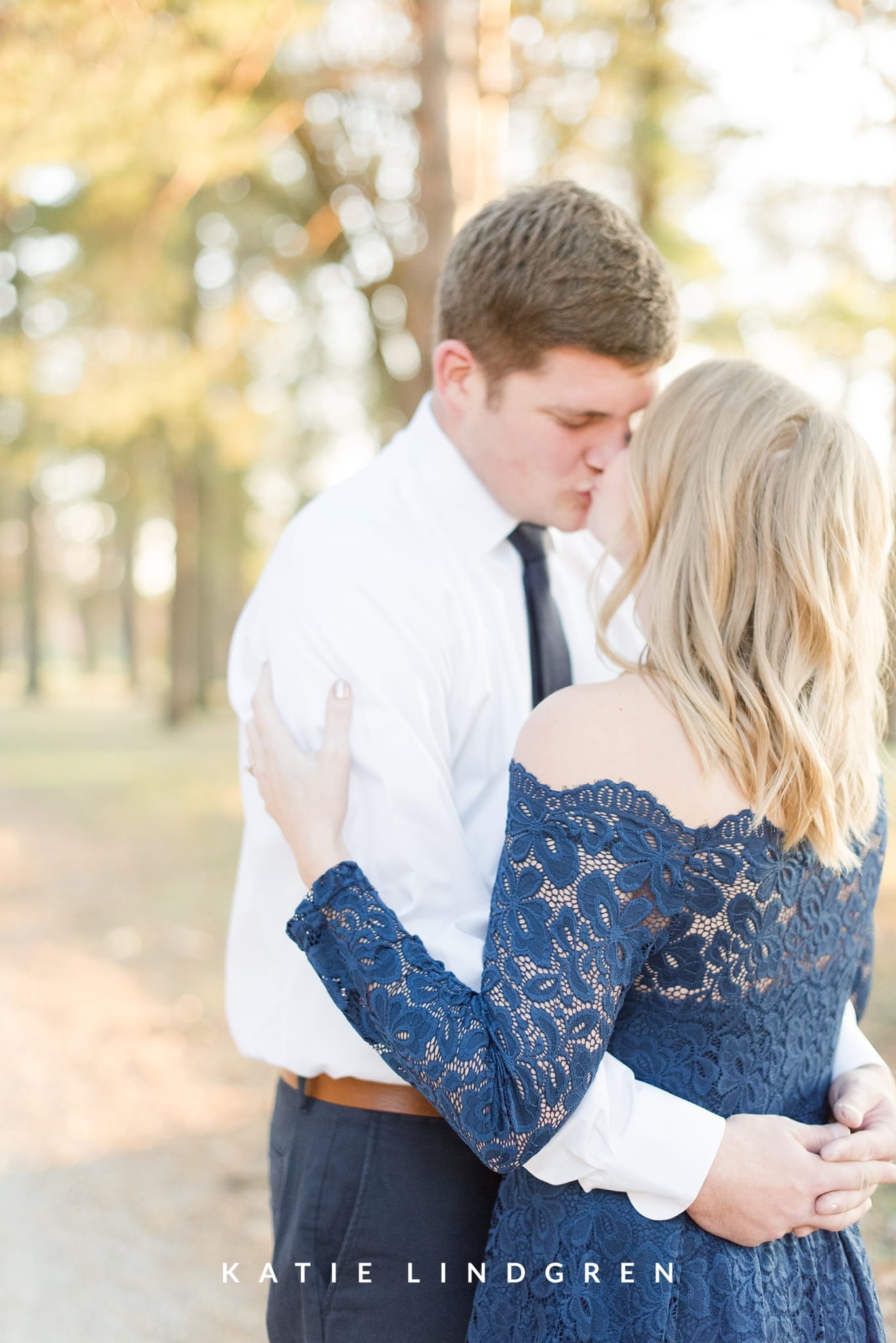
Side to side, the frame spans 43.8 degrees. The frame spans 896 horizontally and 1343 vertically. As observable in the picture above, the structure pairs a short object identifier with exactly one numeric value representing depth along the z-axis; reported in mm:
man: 1666
